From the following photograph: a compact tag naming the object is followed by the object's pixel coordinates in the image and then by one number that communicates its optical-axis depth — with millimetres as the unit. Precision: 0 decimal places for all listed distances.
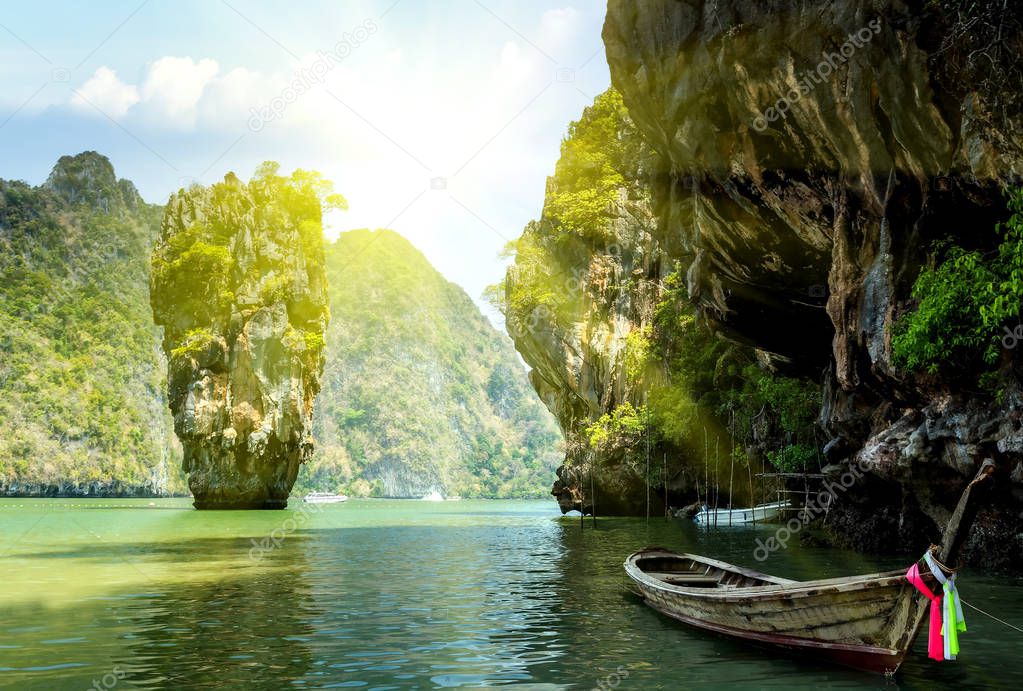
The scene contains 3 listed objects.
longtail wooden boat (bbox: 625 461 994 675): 9125
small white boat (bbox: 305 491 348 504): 120012
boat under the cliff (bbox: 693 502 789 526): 43438
